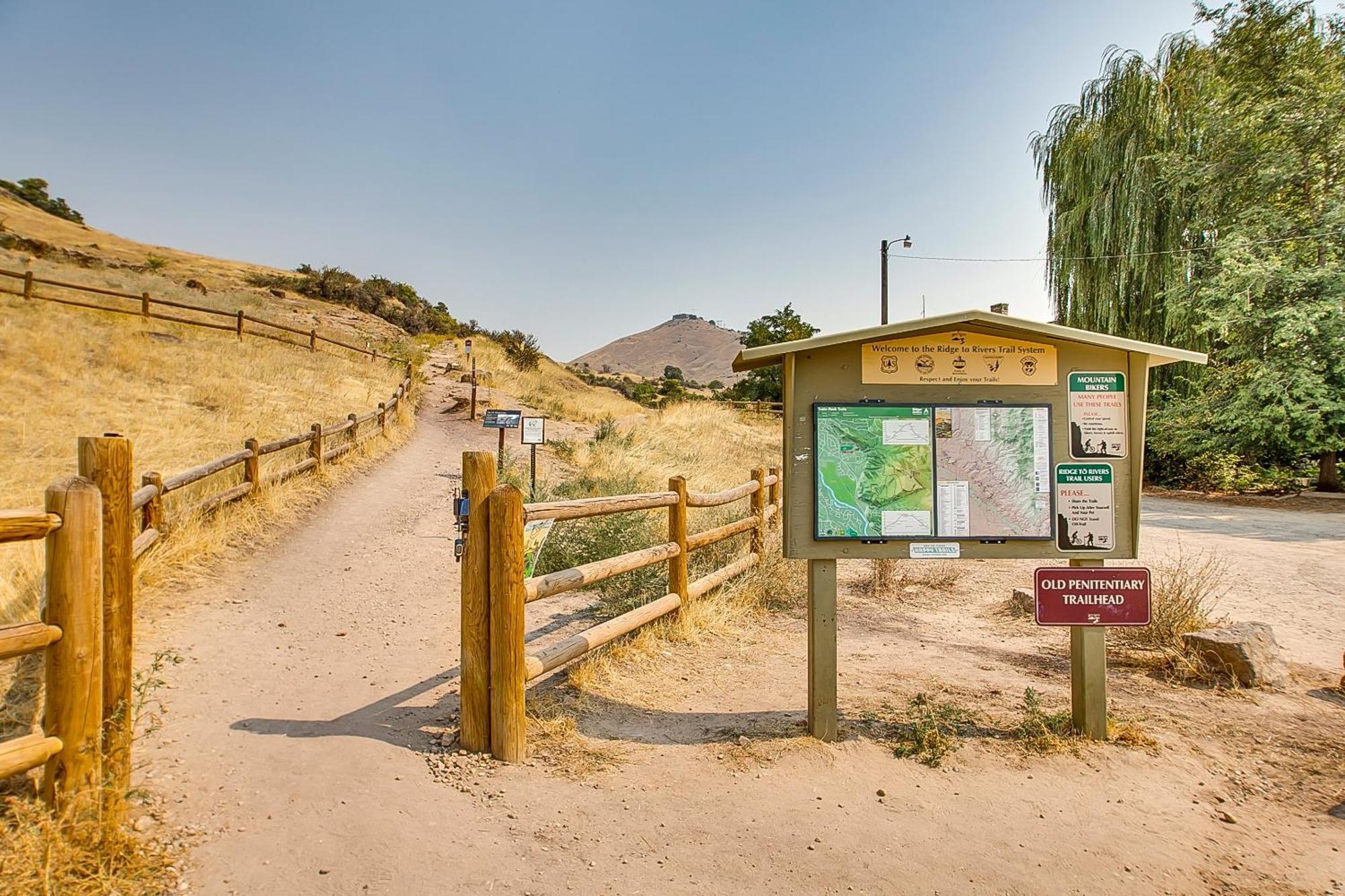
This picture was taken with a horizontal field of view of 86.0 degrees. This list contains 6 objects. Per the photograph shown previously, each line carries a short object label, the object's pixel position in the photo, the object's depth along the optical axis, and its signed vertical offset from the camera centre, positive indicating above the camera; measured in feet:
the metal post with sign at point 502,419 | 37.40 +1.51
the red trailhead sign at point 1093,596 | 12.21 -2.50
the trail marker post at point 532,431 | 34.37 +0.84
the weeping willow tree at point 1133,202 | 57.00 +20.14
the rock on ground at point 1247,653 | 15.35 -4.41
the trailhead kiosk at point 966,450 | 12.44 -0.01
